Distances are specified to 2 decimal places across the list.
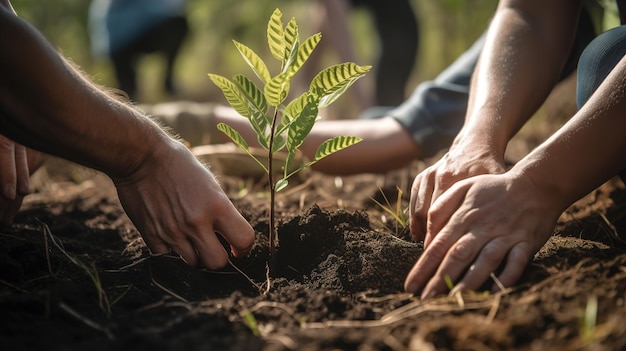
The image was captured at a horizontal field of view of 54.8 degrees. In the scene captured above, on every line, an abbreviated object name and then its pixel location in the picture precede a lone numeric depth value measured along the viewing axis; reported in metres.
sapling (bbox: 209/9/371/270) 1.34
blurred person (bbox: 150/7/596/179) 2.53
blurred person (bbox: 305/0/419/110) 3.92
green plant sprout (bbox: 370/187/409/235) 1.71
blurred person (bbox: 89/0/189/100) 4.10
